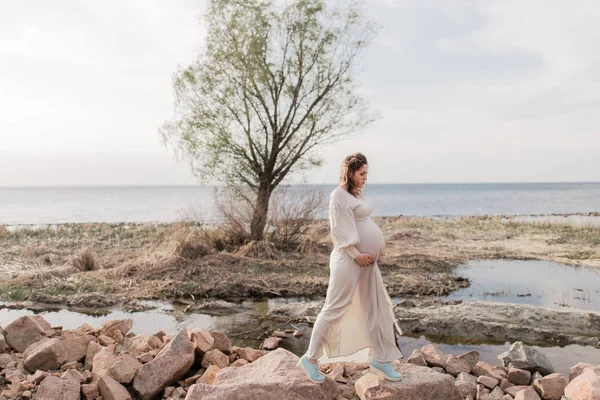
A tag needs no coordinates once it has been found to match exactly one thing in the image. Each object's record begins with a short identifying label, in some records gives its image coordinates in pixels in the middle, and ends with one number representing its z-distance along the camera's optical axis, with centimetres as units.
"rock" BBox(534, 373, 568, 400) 476
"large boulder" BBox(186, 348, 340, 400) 412
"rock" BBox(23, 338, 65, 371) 529
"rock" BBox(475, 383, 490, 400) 475
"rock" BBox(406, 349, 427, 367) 548
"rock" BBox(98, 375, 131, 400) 463
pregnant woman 415
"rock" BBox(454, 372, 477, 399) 484
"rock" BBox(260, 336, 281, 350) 648
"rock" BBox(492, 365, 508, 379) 532
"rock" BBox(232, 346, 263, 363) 569
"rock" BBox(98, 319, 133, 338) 629
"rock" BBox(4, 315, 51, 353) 589
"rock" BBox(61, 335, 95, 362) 551
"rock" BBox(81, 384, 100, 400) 468
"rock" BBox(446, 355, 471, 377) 541
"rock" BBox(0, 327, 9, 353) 579
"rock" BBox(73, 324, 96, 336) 627
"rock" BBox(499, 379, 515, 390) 507
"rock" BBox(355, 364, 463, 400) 420
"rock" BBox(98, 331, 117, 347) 595
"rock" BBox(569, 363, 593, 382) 516
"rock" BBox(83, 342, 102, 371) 545
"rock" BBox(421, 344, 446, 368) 551
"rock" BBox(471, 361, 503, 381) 527
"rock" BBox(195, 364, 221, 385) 491
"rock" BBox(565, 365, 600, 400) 414
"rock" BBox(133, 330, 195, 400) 484
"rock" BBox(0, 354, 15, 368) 544
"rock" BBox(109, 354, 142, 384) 490
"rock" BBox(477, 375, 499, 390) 504
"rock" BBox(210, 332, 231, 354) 570
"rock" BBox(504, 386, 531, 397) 489
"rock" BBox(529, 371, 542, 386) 522
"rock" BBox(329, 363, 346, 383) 498
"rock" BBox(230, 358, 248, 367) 539
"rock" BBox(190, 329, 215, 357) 543
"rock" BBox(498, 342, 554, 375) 548
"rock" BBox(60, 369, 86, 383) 478
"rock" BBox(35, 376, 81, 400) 450
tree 1398
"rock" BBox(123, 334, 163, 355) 573
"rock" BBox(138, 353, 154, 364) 530
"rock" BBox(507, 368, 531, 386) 519
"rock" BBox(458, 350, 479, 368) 561
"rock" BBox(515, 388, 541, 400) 451
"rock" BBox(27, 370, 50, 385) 483
